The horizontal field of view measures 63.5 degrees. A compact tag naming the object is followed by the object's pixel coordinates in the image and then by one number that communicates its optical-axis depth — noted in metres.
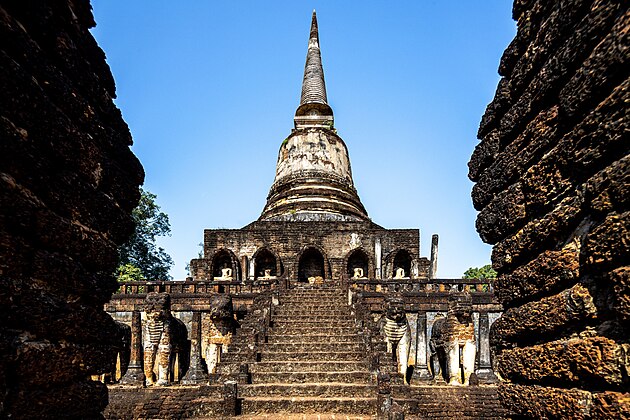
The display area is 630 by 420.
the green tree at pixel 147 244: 37.88
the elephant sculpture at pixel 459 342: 11.15
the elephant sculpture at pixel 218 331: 11.70
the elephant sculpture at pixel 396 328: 11.41
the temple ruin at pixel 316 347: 9.24
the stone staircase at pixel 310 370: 8.95
